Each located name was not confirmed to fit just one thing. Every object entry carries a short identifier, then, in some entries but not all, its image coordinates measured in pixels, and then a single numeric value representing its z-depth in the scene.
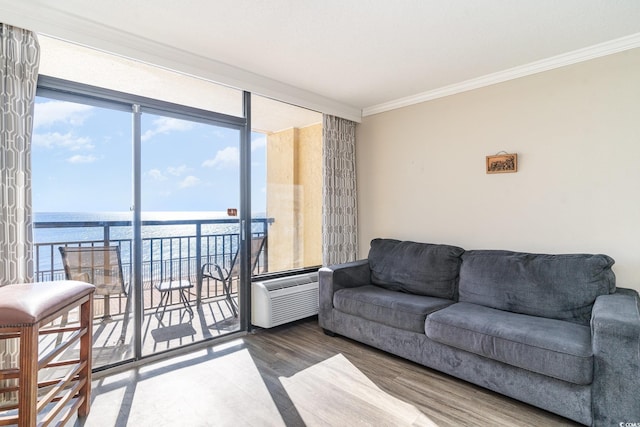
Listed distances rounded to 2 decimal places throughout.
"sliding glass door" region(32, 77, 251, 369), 2.33
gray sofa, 1.78
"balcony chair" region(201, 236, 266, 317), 3.21
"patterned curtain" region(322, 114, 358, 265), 3.91
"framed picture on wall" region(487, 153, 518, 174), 2.98
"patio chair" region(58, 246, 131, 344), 2.41
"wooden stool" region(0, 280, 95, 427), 1.40
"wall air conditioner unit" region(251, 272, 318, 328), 3.23
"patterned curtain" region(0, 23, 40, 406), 1.99
